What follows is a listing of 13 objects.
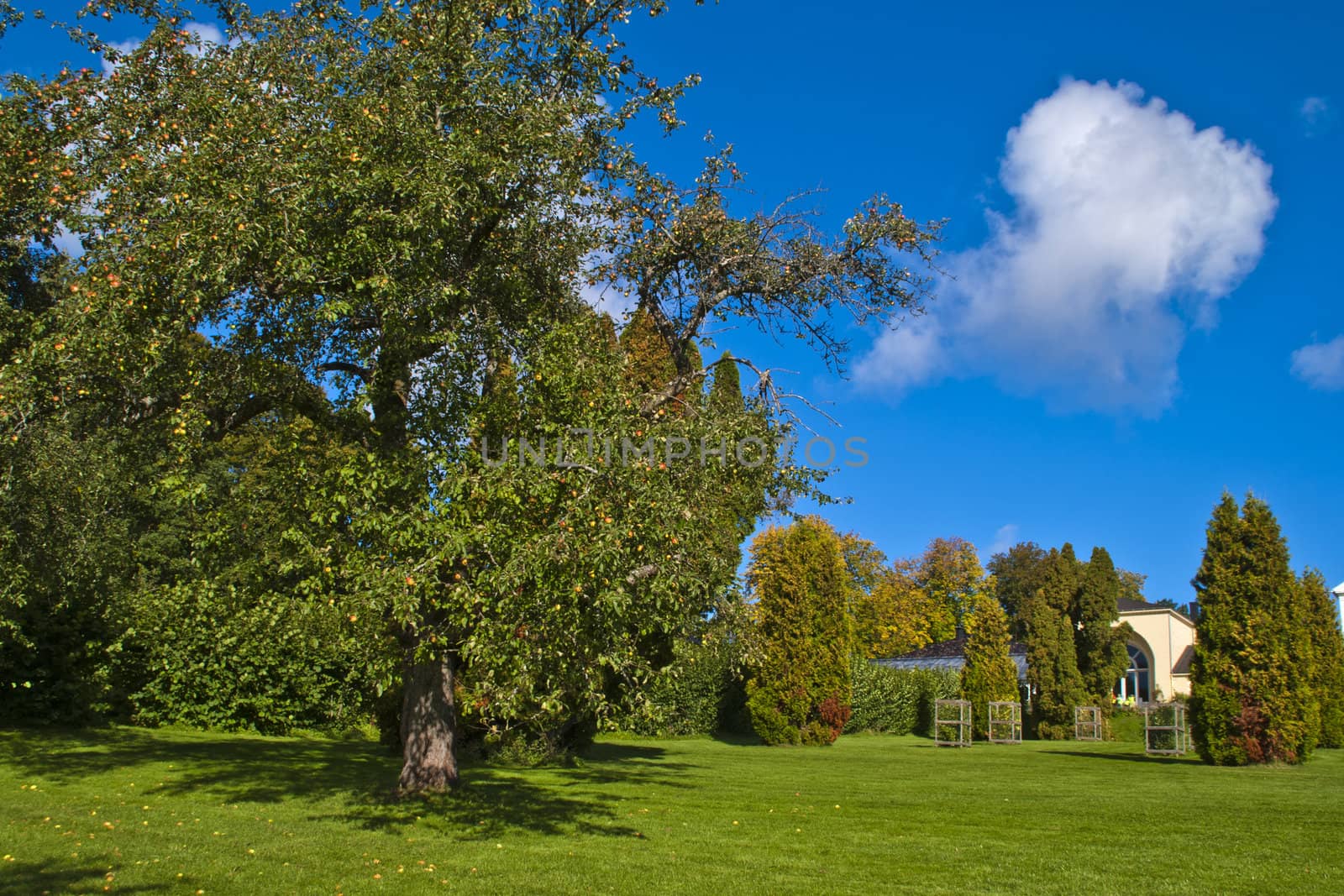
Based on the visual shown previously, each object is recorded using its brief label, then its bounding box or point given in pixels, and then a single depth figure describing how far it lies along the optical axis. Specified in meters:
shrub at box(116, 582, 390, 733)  18.77
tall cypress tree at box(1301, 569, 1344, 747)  26.20
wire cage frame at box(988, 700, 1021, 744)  29.42
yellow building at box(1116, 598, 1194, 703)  45.75
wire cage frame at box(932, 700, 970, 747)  27.78
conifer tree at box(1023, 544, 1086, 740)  32.25
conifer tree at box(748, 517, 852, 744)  26.11
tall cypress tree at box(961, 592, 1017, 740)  30.64
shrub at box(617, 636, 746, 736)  28.36
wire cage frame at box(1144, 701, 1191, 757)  24.12
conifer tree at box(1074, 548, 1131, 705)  33.81
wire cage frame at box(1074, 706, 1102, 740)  30.27
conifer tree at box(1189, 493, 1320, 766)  18.59
